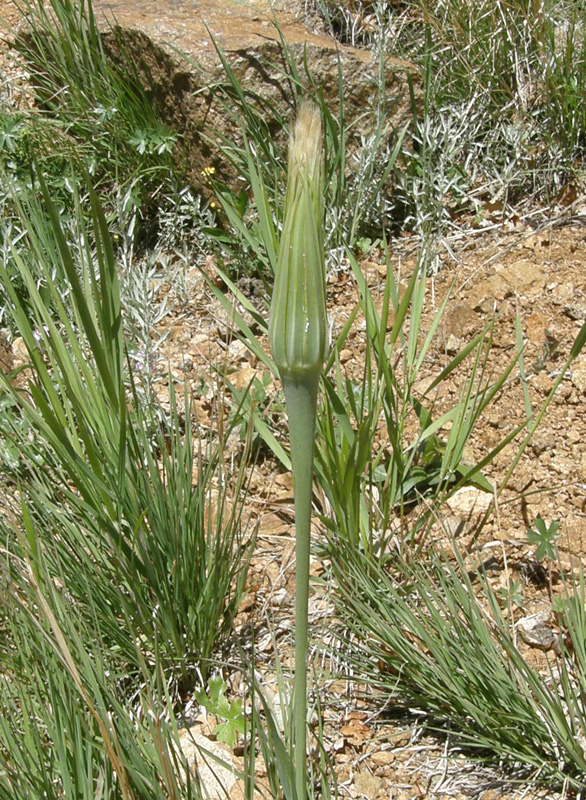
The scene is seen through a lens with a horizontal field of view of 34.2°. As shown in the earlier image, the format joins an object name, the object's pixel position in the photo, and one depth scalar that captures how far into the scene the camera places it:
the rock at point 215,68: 0.64
